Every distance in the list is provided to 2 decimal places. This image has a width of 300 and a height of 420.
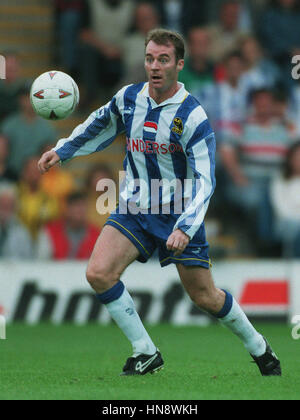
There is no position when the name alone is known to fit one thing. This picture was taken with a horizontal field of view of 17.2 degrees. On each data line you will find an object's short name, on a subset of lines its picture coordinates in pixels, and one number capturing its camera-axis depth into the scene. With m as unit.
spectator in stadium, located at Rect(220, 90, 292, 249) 12.19
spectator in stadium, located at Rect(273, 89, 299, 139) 12.75
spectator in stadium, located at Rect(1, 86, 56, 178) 12.49
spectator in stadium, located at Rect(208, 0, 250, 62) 13.82
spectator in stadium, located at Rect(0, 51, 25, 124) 12.80
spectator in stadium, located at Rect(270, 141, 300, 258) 11.84
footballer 6.71
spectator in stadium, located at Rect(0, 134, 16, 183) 12.05
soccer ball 6.88
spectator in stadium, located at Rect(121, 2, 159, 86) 13.51
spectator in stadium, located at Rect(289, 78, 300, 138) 13.14
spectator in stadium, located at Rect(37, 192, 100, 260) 11.55
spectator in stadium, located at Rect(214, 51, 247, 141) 12.52
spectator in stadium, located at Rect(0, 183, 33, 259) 11.53
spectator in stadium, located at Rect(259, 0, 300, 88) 14.02
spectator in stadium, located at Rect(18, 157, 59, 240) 11.79
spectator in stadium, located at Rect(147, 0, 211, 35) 14.10
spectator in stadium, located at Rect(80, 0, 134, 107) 13.70
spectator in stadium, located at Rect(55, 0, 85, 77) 14.04
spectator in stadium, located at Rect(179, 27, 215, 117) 13.01
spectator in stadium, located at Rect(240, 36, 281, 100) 13.28
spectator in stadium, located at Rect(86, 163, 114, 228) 11.91
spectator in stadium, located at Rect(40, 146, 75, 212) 12.05
